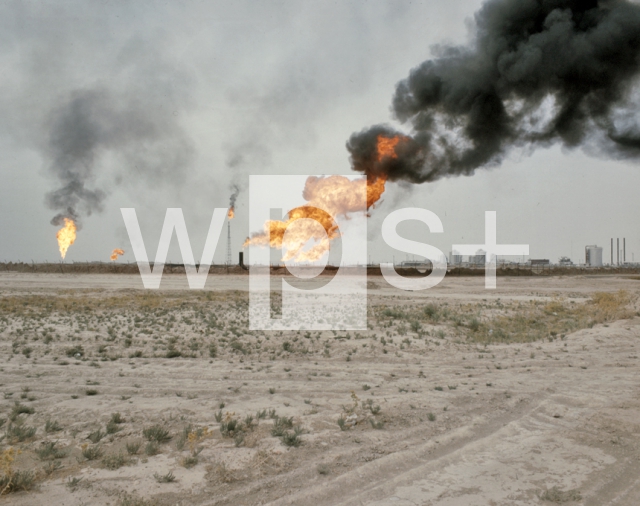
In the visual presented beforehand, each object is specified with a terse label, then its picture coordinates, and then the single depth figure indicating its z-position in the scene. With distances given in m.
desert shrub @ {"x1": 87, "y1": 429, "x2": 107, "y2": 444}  7.34
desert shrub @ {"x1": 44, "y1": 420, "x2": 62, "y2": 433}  7.79
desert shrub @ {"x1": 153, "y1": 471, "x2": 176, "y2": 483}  5.96
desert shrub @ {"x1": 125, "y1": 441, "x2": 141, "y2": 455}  6.86
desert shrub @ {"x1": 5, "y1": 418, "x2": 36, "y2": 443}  7.30
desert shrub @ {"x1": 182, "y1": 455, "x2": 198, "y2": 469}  6.40
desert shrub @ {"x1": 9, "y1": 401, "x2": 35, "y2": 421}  8.60
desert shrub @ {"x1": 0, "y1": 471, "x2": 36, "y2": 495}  5.61
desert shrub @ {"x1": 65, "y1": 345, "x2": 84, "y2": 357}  14.78
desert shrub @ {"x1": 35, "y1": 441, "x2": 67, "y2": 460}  6.60
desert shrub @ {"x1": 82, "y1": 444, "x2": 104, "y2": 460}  6.68
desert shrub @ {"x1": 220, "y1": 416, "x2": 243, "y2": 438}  7.58
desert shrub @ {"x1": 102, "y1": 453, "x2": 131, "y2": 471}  6.36
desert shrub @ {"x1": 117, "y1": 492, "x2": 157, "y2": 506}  5.28
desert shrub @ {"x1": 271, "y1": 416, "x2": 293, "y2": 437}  7.61
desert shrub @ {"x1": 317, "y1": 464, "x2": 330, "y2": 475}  6.19
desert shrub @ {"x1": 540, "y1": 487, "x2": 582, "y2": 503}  5.38
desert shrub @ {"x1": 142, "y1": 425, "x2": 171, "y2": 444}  7.33
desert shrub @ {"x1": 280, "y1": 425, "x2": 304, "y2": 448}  7.18
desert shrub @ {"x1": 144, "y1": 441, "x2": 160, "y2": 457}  6.83
